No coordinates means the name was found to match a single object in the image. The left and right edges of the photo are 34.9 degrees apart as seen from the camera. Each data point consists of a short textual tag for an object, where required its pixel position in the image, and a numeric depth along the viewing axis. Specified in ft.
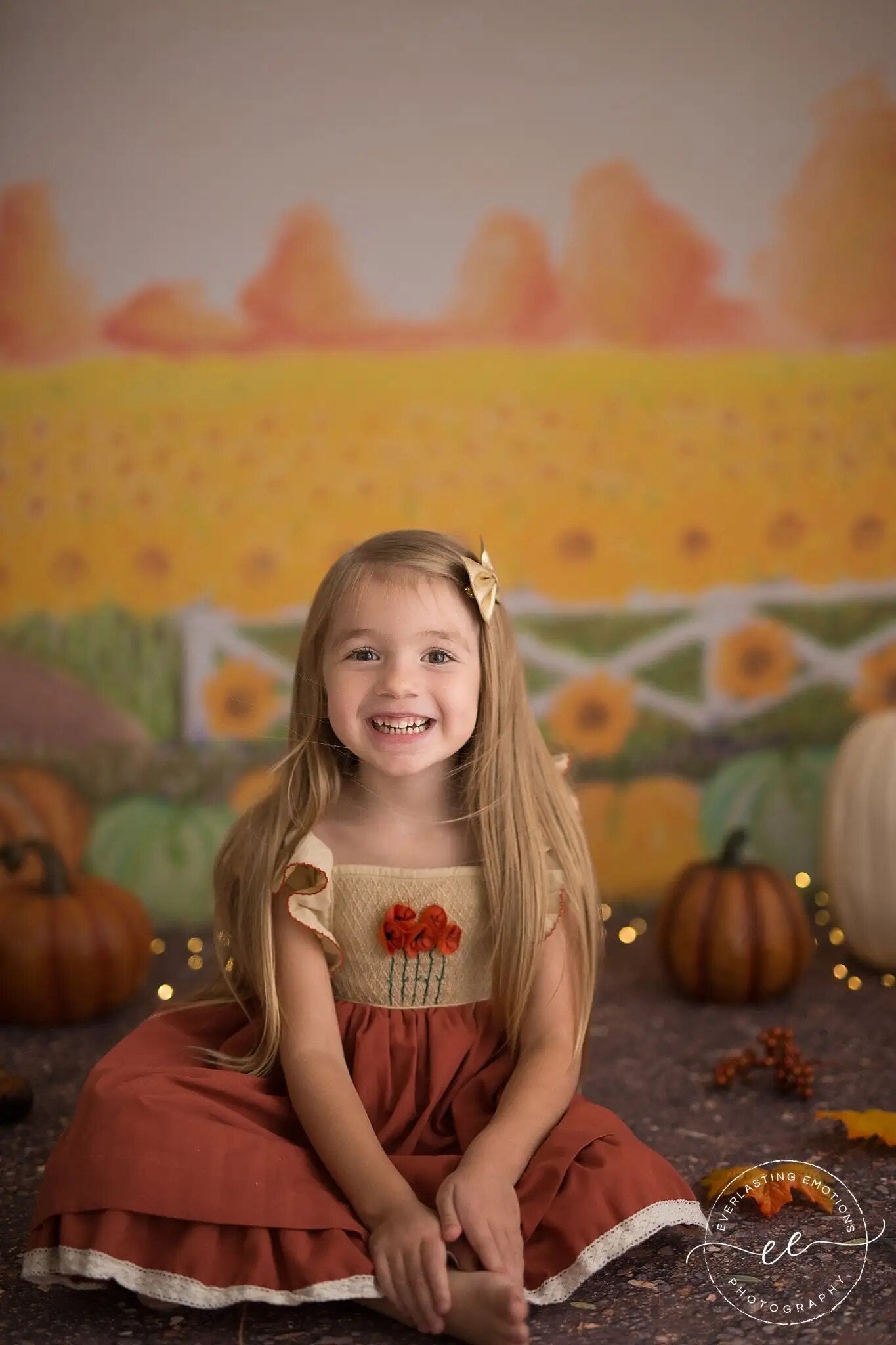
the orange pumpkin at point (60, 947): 8.79
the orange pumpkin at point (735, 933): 9.20
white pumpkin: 9.68
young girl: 5.48
